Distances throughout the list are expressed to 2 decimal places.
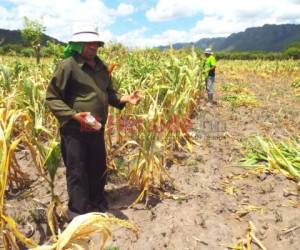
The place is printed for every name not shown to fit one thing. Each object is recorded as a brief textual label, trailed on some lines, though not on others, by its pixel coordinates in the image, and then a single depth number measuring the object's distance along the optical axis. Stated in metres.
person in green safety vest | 9.73
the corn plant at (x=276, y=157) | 4.64
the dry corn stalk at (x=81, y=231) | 1.49
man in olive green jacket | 3.46
